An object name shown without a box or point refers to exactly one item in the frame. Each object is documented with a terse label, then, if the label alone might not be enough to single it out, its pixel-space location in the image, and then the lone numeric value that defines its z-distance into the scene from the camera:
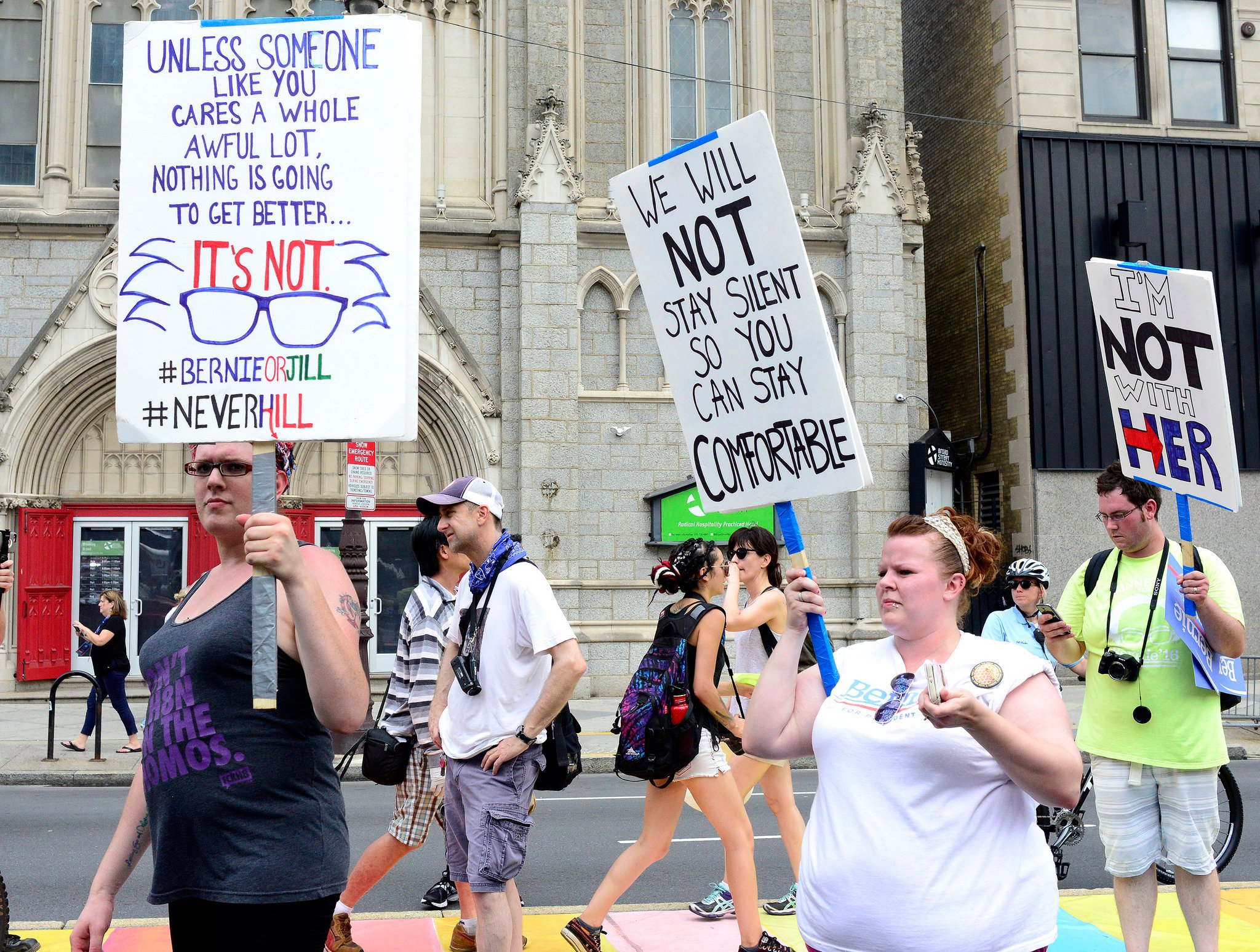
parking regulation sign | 13.16
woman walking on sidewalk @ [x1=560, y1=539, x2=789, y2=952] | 5.21
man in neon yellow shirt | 4.70
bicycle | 6.91
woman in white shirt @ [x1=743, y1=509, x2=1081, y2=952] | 2.73
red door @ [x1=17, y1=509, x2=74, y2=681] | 16.69
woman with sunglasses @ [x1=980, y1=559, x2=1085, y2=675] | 7.01
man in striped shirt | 5.66
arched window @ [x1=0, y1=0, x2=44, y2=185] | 17.72
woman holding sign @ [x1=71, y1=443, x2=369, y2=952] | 2.81
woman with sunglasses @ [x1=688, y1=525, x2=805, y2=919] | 6.02
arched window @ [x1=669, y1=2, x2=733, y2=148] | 18.89
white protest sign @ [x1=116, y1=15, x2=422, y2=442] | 3.12
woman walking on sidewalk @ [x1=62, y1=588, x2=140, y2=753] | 12.46
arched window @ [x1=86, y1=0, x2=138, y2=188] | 17.84
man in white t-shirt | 4.42
